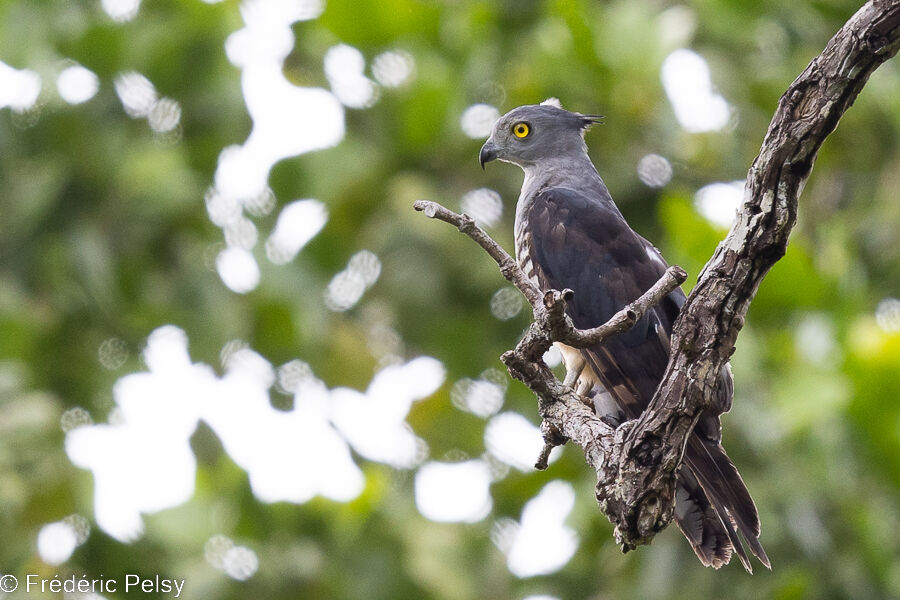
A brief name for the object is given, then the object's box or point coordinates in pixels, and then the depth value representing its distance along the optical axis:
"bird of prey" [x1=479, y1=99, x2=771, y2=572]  7.23
